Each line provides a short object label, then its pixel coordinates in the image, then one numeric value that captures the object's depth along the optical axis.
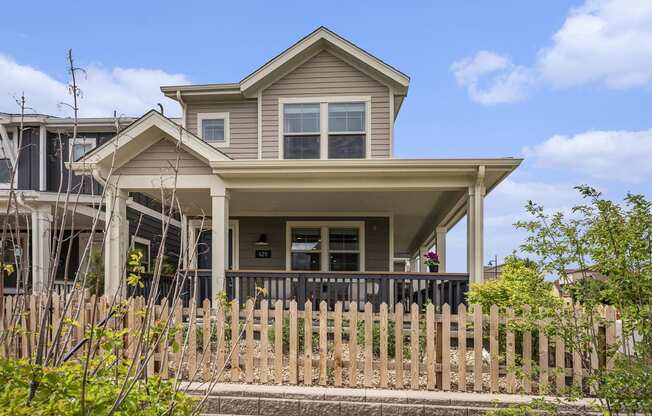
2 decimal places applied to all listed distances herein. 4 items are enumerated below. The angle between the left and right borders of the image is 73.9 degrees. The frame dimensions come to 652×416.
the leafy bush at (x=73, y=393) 1.82
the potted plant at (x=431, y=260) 10.02
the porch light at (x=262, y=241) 11.52
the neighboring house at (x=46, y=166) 11.38
